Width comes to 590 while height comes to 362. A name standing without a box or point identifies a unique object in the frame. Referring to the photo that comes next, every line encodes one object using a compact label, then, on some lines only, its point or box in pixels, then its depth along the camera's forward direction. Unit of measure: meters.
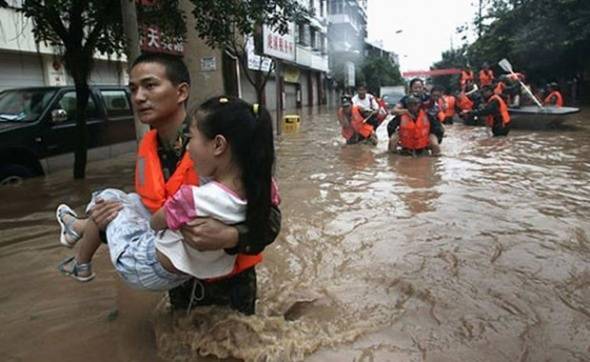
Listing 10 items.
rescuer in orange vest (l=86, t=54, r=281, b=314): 2.39
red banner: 35.65
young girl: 2.01
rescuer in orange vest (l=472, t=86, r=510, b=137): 12.28
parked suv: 6.55
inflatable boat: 13.41
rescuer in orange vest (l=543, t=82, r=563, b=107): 15.51
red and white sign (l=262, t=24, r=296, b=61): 11.88
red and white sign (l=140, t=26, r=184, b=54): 7.95
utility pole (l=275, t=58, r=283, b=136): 13.52
